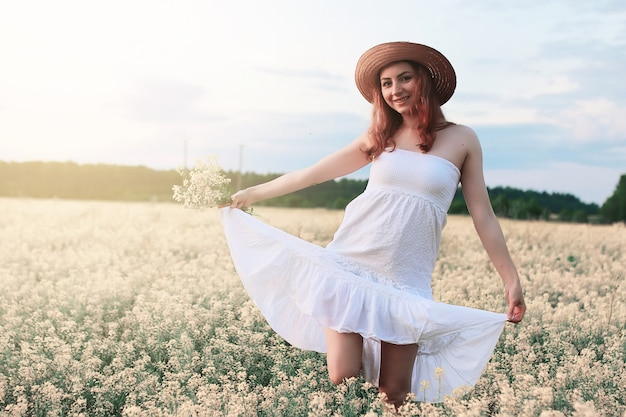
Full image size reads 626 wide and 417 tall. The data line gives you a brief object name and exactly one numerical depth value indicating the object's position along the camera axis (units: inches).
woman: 171.8
